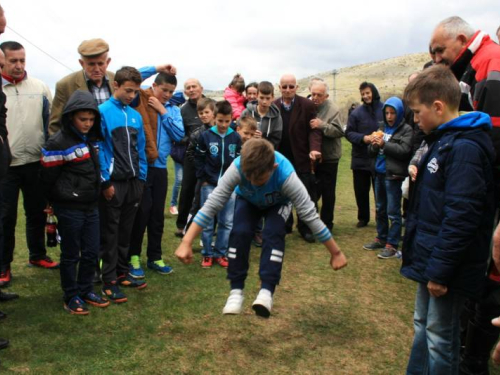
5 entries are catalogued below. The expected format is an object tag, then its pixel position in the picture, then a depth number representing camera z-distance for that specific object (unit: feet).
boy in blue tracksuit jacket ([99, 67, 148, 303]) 15.55
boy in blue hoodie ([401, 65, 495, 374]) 9.05
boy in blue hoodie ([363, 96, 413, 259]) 21.34
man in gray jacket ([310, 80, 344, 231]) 24.50
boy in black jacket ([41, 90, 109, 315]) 14.24
